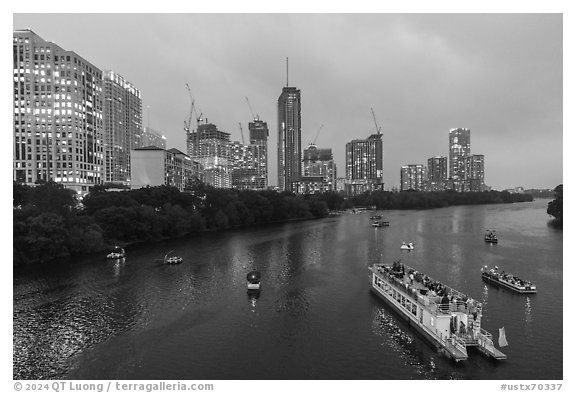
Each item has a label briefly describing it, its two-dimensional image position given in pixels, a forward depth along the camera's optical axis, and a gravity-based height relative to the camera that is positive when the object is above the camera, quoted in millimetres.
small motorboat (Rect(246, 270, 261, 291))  42125 -8795
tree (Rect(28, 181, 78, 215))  66000 -550
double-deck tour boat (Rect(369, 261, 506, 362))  26859 -8903
